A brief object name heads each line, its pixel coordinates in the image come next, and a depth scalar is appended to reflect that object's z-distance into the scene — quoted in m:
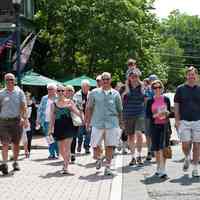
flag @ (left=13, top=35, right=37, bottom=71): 22.99
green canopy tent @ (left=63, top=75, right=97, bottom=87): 26.66
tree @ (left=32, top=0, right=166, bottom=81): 32.31
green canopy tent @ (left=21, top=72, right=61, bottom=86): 23.88
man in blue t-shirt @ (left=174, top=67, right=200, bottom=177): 10.56
